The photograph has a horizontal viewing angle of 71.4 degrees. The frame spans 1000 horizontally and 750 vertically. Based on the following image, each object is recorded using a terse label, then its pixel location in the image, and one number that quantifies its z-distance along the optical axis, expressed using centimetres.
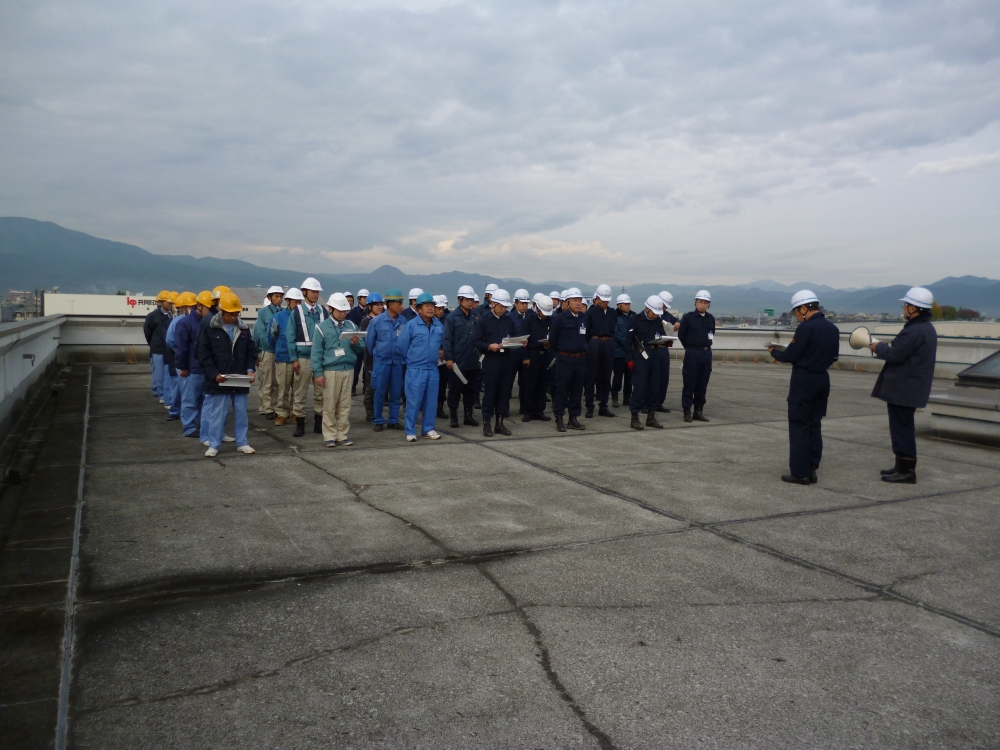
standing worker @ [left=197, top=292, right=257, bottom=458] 805
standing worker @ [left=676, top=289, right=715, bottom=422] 1122
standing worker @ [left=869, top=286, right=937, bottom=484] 712
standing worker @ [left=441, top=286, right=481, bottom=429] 1023
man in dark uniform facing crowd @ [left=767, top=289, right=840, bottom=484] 711
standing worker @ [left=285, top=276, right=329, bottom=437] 973
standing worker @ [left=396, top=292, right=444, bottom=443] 941
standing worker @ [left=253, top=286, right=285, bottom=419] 1089
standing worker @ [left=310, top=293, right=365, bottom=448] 877
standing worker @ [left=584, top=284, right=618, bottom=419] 1190
